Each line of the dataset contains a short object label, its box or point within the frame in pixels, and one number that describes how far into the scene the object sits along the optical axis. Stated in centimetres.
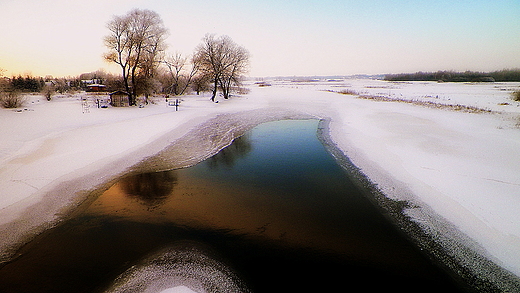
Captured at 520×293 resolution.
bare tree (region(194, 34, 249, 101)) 3772
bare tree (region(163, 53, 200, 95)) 4892
